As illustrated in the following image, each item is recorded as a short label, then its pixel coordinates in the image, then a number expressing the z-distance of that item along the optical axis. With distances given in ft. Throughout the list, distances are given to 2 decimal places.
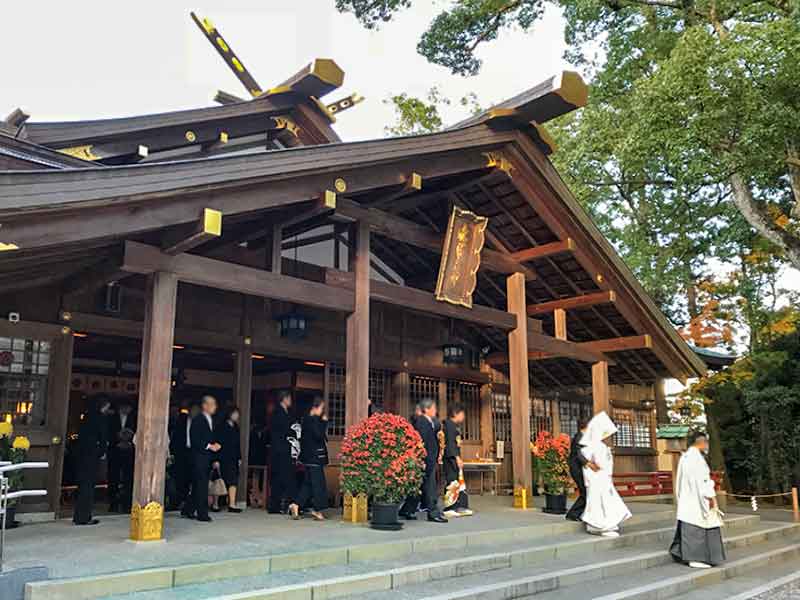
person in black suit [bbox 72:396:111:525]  25.63
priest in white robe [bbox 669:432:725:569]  26.17
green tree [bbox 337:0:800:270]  36.94
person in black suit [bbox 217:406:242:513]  30.27
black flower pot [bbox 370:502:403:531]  25.66
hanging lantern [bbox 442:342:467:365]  42.14
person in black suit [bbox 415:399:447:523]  29.86
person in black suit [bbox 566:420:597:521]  31.53
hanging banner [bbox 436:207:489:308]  33.06
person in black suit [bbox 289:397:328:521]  28.35
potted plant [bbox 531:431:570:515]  33.58
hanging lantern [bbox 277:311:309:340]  33.27
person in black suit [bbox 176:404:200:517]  28.09
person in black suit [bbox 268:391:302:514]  30.30
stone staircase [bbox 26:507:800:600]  16.71
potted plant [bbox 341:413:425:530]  25.68
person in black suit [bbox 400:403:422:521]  29.72
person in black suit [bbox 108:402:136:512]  30.66
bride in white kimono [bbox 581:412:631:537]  29.22
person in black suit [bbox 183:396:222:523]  26.53
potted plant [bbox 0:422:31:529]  24.02
